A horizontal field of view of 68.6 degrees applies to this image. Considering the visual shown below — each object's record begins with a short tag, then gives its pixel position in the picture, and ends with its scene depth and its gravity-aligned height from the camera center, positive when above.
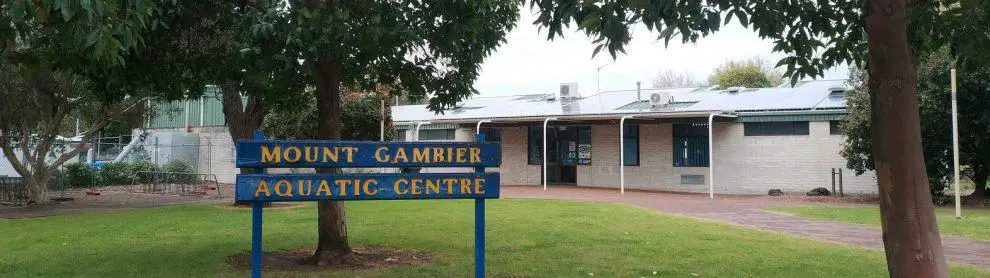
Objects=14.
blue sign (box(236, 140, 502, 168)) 5.65 +0.13
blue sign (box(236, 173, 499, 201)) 5.62 -0.14
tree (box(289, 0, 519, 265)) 6.99 +1.32
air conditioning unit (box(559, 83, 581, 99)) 31.00 +3.33
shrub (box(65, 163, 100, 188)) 27.62 -0.18
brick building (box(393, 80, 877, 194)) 22.55 +1.13
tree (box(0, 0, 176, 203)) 4.20 +1.05
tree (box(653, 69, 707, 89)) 60.53 +7.27
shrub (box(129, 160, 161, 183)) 27.50 +0.05
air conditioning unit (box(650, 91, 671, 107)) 25.27 +2.42
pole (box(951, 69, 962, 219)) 14.27 +0.51
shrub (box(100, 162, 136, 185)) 29.09 -0.15
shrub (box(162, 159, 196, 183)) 26.05 +0.04
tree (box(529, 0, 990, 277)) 4.75 +0.57
